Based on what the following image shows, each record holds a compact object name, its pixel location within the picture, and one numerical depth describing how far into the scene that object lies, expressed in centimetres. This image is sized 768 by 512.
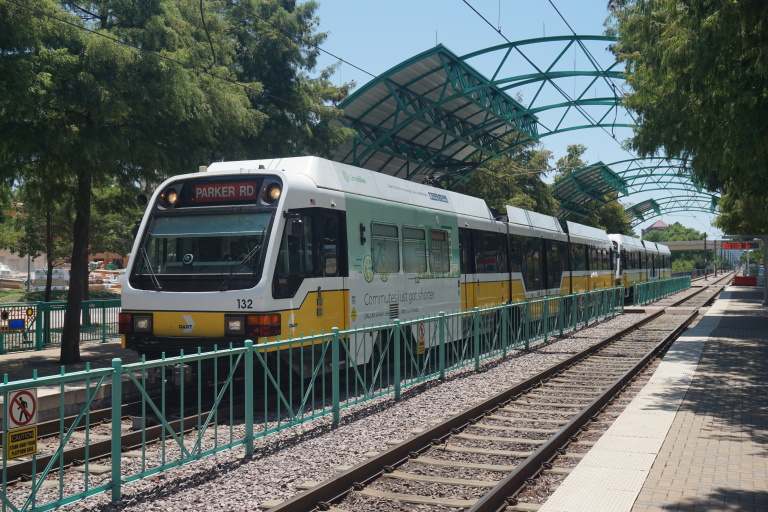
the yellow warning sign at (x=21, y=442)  496
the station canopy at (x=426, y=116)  2558
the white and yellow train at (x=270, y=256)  972
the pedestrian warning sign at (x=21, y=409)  490
